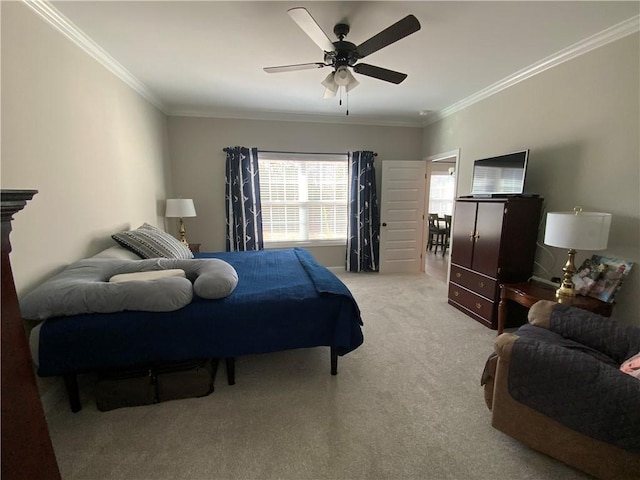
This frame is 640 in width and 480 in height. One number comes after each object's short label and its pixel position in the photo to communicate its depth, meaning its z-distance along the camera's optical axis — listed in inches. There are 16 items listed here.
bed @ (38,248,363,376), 60.3
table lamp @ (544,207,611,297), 75.7
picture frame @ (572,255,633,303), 80.4
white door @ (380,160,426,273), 178.1
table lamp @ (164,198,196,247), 138.8
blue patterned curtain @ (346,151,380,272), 177.6
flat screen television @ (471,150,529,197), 104.0
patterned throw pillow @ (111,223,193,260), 93.4
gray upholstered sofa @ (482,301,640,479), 45.5
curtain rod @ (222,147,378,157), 161.6
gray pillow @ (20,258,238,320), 59.2
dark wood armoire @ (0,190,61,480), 28.2
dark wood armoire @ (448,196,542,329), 102.4
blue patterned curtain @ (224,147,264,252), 162.9
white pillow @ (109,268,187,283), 68.5
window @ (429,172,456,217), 302.1
